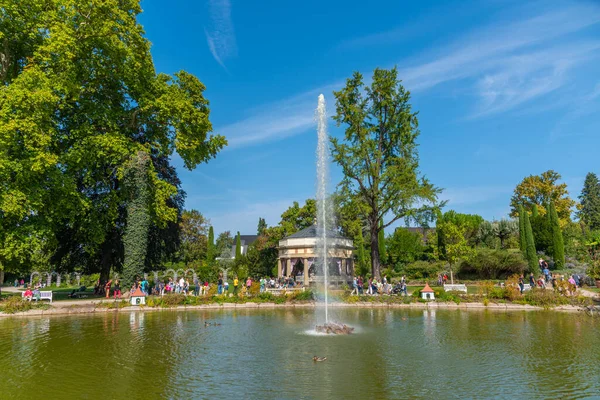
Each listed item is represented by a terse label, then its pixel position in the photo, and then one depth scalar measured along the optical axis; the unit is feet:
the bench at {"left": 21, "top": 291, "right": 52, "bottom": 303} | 82.93
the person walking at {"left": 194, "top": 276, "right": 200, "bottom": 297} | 99.67
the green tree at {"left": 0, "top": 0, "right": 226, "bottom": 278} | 73.35
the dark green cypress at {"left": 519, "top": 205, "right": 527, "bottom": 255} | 139.44
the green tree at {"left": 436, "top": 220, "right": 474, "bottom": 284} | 116.37
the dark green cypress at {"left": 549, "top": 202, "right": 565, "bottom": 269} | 141.30
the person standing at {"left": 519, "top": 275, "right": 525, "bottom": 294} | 85.42
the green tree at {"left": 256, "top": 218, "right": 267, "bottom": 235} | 358.00
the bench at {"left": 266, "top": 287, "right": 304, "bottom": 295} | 91.25
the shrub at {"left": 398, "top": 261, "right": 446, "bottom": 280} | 148.87
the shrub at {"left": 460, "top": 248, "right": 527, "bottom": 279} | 128.94
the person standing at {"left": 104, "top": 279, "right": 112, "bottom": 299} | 87.46
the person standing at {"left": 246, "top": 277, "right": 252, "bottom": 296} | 96.11
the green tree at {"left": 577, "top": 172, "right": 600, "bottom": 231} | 235.67
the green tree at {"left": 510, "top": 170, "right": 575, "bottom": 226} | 207.31
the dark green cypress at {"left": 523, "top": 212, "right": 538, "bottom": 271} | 128.77
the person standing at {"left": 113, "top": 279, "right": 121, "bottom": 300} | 86.64
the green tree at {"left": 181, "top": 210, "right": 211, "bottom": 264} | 200.03
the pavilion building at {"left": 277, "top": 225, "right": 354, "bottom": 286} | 137.90
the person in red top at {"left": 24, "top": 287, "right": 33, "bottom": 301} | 80.48
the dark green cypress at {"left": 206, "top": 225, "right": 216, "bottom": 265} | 204.55
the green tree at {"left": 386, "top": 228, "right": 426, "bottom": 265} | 175.42
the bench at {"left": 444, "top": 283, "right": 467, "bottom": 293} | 94.61
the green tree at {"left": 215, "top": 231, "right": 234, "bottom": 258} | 291.79
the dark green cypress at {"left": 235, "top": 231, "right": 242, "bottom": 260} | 194.29
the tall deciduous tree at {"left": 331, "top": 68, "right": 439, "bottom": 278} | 107.24
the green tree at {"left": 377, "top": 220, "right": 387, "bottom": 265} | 177.37
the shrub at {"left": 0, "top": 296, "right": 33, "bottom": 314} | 68.80
